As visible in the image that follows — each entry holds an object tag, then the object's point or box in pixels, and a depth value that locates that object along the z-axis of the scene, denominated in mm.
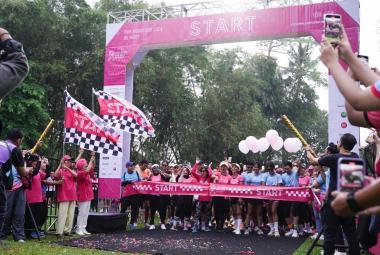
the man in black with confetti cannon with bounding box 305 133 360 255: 5648
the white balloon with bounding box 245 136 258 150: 15853
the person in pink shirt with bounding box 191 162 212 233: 11305
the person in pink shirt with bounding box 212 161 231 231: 11359
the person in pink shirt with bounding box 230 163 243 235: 11039
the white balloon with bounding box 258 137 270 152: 15586
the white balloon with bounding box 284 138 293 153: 13662
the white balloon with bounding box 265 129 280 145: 15172
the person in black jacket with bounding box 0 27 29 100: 2605
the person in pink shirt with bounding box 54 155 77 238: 9438
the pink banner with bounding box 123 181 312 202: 10320
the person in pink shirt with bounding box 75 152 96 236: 9938
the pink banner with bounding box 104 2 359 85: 10984
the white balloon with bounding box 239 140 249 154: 16328
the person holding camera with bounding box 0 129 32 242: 6543
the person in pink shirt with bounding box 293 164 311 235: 10708
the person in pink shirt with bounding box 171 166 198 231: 11523
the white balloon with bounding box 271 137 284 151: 15148
